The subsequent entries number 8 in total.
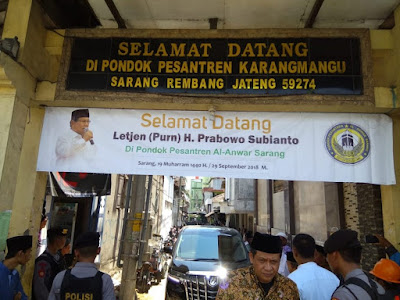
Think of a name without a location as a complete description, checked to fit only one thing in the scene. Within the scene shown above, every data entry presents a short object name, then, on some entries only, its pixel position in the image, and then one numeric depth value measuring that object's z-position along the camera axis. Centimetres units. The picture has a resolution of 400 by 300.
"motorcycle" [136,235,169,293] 837
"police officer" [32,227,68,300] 324
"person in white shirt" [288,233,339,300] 278
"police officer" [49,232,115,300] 242
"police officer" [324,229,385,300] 196
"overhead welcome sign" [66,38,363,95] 345
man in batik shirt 212
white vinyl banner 346
